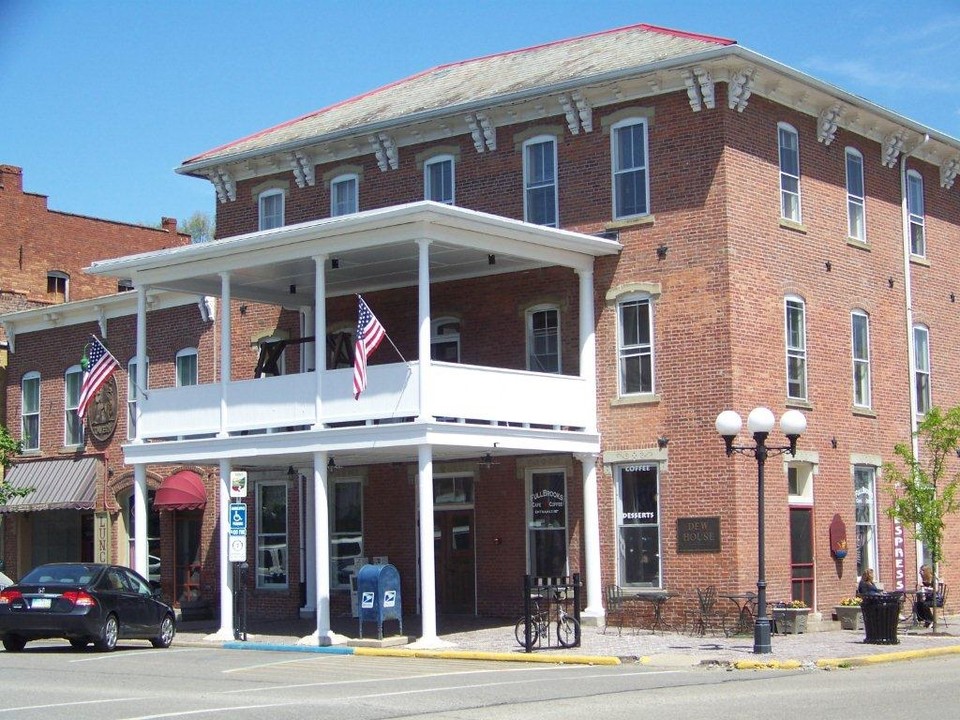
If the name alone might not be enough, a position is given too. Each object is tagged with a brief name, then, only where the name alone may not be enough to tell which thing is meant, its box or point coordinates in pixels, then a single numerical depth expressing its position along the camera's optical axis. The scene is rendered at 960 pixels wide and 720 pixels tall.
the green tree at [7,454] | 35.19
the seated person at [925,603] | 26.02
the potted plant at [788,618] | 24.89
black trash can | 22.66
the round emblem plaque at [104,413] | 35.03
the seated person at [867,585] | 25.14
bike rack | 21.70
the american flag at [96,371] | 27.31
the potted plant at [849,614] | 25.95
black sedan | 22.11
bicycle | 22.12
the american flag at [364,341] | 23.44
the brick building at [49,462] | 35.16
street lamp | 21.09
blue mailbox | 23.80
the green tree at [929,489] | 24.92
